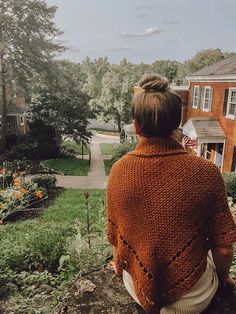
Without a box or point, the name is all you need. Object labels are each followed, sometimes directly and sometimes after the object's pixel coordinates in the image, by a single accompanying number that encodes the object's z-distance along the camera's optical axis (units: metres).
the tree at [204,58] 57.53
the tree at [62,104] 24.47
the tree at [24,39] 20.92
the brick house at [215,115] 15.44
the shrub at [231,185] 11.49
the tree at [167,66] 72.44
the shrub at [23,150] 22.69
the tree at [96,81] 41.81
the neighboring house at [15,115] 29.00
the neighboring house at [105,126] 52.72
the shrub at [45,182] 14.73
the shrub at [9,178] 13.77
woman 1.55
